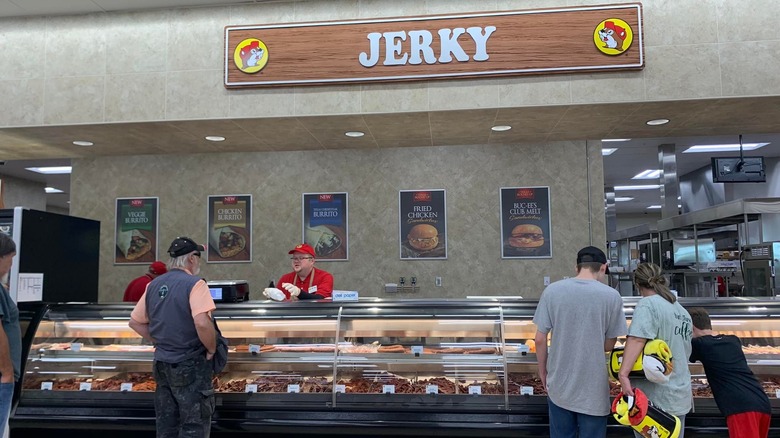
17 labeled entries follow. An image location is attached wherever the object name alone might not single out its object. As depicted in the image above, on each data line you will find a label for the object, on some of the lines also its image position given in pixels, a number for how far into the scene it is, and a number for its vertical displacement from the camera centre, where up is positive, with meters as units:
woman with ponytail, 2.86 -0.45
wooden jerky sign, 4.73 +1.87
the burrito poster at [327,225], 6.49 +0.41
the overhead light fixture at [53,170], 9.69 +1.66
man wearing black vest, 3.08 -0.50
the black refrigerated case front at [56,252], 3.98 +0.08
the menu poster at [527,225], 6.26 +0.37
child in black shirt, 2.94 -0.71
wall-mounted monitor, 7.53 +1.16
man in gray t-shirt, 2.90 -0.47
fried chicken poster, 6.38 +0.38
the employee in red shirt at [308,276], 5.12 -0.16
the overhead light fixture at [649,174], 11.27 +1.71
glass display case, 3.43 -0.73
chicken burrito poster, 6.60 +0.38
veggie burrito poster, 6.73 +0.36
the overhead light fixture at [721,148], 8.77 +1.74
